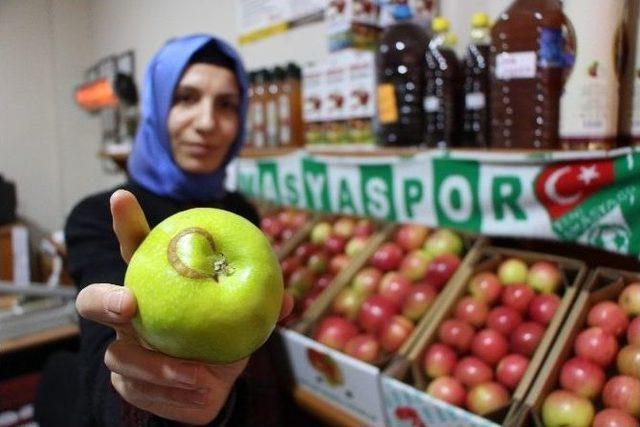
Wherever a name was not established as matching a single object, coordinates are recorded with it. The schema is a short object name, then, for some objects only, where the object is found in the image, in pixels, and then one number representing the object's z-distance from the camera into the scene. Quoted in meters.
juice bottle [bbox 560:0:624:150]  0.82
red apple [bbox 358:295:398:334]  1.10
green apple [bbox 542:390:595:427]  0.78
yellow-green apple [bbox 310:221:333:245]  1.45
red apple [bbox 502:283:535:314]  0.98
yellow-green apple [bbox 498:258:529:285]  1.04
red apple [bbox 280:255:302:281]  1.36
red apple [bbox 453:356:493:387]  0.91
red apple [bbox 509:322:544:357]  0.91
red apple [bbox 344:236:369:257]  1.34
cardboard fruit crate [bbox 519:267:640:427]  0.80
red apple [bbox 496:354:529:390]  0.88
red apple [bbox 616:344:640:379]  0.79
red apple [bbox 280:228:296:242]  1.53
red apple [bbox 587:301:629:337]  0.85
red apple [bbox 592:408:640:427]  0.74
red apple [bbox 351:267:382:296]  1.21
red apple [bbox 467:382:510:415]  0.85
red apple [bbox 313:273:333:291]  1.30
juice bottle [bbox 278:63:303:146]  1.64
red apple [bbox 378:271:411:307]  1.13
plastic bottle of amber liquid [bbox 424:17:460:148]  1.14
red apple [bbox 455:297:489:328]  1.00
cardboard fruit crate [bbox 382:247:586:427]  0.81
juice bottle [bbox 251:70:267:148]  1.73
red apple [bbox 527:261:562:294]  0.99
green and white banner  0.88
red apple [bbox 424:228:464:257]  1.18
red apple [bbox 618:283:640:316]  0.86
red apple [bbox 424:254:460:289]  1.11
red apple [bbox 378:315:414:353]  1.03
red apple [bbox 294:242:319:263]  1.39
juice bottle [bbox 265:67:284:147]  1.68
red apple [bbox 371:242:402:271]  1.23
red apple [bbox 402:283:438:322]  1.08
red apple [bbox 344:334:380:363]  1.05
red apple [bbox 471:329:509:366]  0.94
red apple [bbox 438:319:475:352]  0.97
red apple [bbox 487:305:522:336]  0.96
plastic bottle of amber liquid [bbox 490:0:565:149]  0.88
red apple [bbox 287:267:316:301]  1.31
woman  0.41
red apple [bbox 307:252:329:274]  1.36
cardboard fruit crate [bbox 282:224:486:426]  0.97
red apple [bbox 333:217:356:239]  1.42
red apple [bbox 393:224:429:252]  1.25
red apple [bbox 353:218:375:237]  1.38
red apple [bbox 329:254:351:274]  1.33
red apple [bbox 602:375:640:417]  0.76
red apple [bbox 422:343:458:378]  0.95
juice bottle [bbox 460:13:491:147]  1.05
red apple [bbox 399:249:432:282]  1.18
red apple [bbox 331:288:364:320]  1.18
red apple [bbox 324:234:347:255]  1.39
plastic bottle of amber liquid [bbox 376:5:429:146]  1.19
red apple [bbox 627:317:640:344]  0.82
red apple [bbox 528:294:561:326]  0.94
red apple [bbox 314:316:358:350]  1.11
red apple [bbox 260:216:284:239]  1.56
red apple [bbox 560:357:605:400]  0.80
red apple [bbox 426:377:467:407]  0.89
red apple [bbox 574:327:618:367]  0.83
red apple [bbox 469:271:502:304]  1.03
